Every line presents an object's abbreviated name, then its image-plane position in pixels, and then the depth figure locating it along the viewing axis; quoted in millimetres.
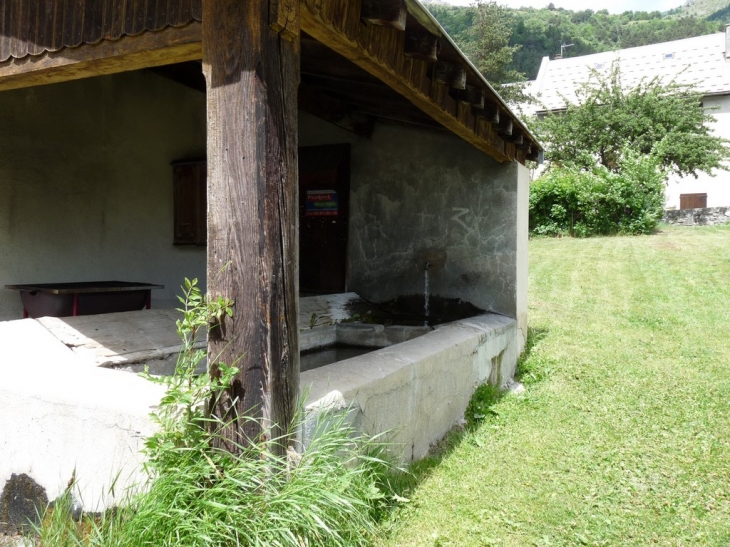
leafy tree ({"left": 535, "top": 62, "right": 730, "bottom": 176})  20516
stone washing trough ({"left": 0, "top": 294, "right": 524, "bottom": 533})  2553
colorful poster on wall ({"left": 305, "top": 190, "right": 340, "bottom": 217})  6707
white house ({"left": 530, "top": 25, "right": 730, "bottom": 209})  24156
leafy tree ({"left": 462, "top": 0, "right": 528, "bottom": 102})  26453
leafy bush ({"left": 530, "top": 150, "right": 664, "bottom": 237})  16406
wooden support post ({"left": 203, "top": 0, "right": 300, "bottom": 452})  2287
